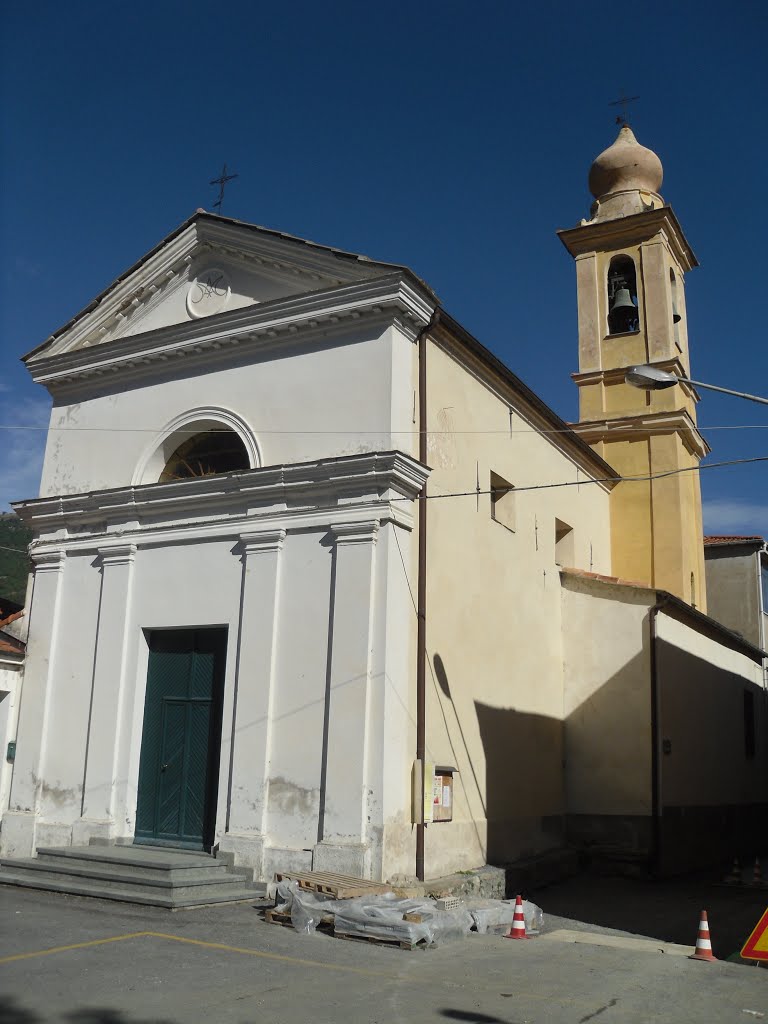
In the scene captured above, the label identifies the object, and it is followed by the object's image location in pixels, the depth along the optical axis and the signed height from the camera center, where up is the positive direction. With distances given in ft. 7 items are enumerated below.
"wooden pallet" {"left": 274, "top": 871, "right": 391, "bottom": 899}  31.91 -4.33
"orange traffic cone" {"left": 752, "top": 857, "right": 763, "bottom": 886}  46.24 -5.20
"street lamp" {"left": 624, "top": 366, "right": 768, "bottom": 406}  28.48 +11.26
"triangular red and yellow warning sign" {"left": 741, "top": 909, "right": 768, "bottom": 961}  26.71 -4.88
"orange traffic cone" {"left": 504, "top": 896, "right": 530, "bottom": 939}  31.76 -5.43
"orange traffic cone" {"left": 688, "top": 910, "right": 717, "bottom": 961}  28.60 -5.25
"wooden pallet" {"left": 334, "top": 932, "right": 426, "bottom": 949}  29.25 -5.59
